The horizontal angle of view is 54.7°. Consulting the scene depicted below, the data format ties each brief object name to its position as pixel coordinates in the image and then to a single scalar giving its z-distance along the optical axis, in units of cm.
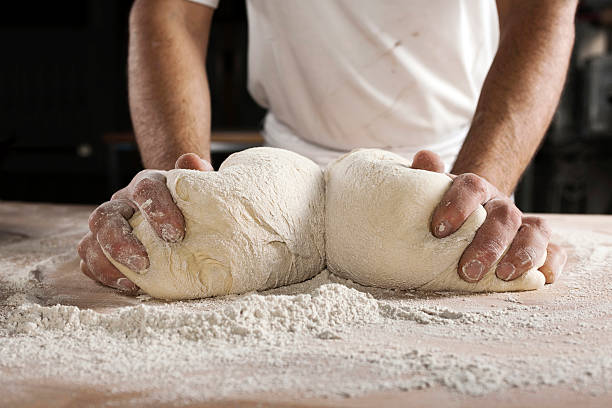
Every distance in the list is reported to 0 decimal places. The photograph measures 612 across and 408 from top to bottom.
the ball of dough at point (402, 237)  79
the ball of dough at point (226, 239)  79
